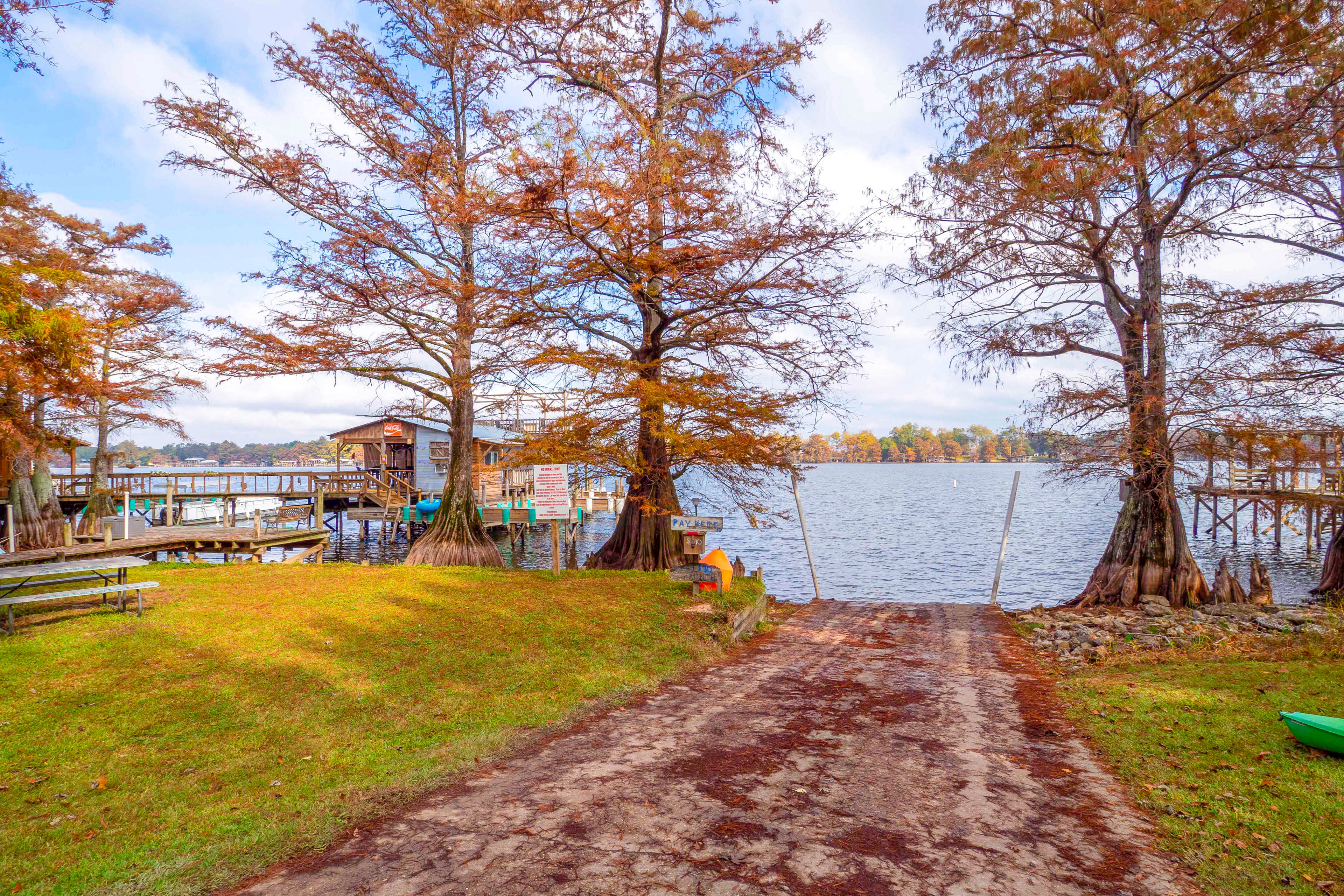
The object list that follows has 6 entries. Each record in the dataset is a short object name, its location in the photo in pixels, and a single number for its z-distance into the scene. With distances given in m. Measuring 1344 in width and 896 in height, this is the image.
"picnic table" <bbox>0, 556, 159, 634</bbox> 7.56
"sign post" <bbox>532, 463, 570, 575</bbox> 11.65
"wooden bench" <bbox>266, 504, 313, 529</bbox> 27.72
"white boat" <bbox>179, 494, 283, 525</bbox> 33.69
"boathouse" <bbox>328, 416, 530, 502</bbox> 35.81
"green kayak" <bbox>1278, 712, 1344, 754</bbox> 4.75
